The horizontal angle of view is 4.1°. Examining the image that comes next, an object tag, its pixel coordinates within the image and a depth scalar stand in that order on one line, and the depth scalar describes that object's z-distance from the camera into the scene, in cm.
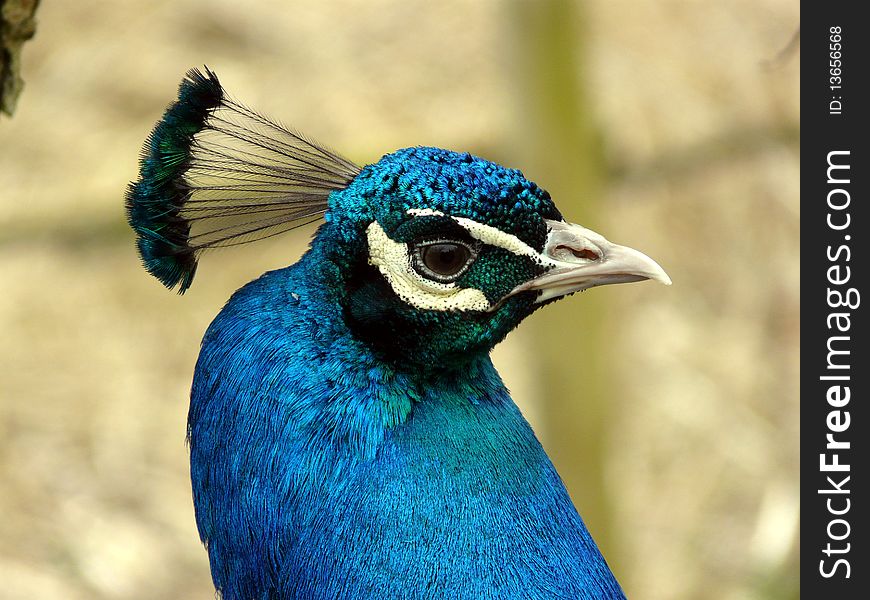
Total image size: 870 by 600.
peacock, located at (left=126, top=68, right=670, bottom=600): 350
